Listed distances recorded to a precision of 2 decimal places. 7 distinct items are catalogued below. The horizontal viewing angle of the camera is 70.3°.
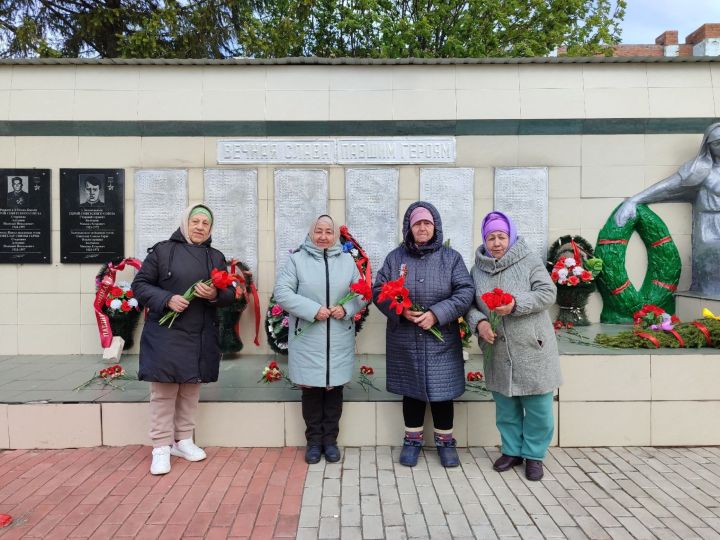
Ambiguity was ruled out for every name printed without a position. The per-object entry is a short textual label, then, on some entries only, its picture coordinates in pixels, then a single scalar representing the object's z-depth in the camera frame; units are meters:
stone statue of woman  5.09
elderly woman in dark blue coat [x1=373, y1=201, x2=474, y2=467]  3.04
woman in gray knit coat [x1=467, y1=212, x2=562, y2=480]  2.94
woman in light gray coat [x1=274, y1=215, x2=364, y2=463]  3.16
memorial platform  3.56
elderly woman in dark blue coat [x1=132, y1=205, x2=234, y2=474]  3.05
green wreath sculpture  5.28
